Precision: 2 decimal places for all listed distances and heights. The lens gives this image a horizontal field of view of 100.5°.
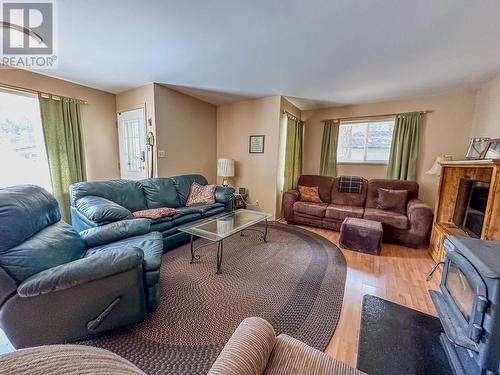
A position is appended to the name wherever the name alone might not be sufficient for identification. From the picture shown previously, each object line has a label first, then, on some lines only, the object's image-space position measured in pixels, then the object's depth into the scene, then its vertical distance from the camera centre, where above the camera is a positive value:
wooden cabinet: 1.73 -0.39
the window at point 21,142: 2.72 +0.13
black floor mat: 1.23 -1.20
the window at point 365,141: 3.87 +0.38
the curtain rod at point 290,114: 3.85 +0.85
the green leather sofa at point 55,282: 1.08 -0.73
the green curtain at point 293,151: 4.08 +0.15
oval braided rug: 1.30 -1.19
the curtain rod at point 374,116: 3.49 +0.82
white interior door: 3.58 +0.19
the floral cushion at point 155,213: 2.46 -0.71
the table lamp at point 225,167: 4.14 -0.20
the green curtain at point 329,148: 4.20 +0.24
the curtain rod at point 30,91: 2.63 +0.82
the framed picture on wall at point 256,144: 3.99 +0.26
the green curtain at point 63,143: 3.02 +0.14
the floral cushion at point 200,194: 3.38 -0.62
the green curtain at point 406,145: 3.54 +0.28
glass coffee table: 2.15 -0.83
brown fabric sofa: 2.86 -0.79
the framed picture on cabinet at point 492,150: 2.26 +0.16
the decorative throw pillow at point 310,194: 3.91 -0.65
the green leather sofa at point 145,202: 2.16 -0.60
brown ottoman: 2.65 -0.97
